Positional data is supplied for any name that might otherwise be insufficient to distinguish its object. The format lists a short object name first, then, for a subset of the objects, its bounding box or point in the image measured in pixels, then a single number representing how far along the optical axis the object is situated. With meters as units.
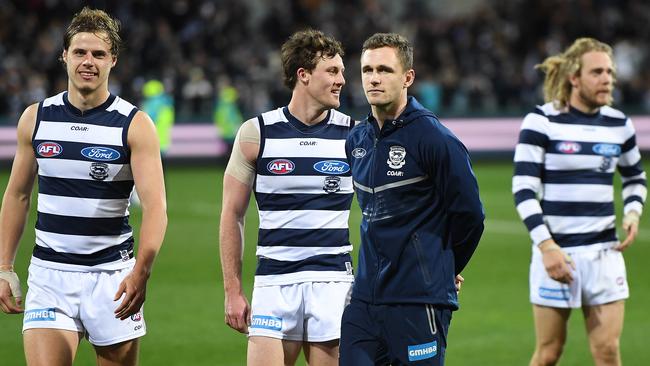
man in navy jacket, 9.95
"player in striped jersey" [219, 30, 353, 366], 11.61
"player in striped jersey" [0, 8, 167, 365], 11.14
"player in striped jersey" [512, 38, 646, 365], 14.09
